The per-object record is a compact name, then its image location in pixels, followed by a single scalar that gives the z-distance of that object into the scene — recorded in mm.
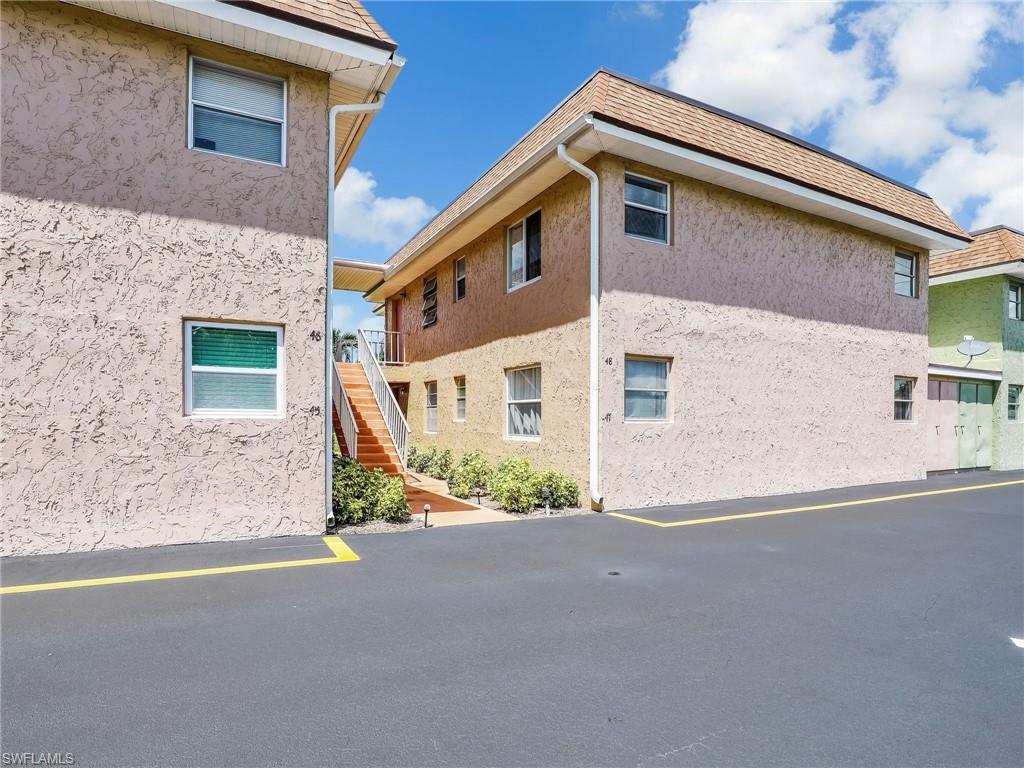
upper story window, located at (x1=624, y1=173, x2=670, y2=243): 9773
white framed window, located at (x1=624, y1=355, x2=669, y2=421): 9727
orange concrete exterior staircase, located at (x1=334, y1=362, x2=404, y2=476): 11125
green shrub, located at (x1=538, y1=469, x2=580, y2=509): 9516
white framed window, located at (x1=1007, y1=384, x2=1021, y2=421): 16766
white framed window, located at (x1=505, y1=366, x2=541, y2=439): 11305
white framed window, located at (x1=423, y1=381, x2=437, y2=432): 16486
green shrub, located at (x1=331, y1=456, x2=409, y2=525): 7918
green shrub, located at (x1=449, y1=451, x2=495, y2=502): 11281
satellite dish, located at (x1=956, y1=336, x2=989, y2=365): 15546
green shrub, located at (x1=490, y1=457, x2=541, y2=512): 9281
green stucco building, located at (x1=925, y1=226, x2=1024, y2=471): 15305
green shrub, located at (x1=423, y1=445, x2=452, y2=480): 14438
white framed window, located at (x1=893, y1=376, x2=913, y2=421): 13617
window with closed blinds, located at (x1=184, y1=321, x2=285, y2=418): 6871
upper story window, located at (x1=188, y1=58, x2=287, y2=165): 7047
